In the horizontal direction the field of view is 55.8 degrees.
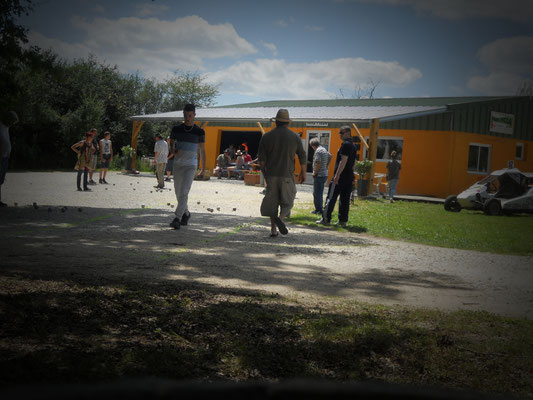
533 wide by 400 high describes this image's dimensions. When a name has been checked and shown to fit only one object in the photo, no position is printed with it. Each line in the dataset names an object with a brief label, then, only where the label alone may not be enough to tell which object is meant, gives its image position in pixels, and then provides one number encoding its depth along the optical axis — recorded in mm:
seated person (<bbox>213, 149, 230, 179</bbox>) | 27688
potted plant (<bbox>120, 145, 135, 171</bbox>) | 27000
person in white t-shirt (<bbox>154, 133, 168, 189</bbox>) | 17500
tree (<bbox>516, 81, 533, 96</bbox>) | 45562
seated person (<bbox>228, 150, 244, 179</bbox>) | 26984
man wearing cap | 8016
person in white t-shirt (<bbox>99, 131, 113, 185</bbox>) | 17969
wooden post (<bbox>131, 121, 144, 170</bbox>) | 29912
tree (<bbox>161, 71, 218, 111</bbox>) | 53406
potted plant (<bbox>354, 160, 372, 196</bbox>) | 19000
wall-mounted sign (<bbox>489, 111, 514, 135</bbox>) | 24559
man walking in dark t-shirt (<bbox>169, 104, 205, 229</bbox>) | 8492
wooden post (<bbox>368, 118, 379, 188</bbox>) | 19550
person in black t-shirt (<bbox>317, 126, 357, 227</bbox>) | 9992
